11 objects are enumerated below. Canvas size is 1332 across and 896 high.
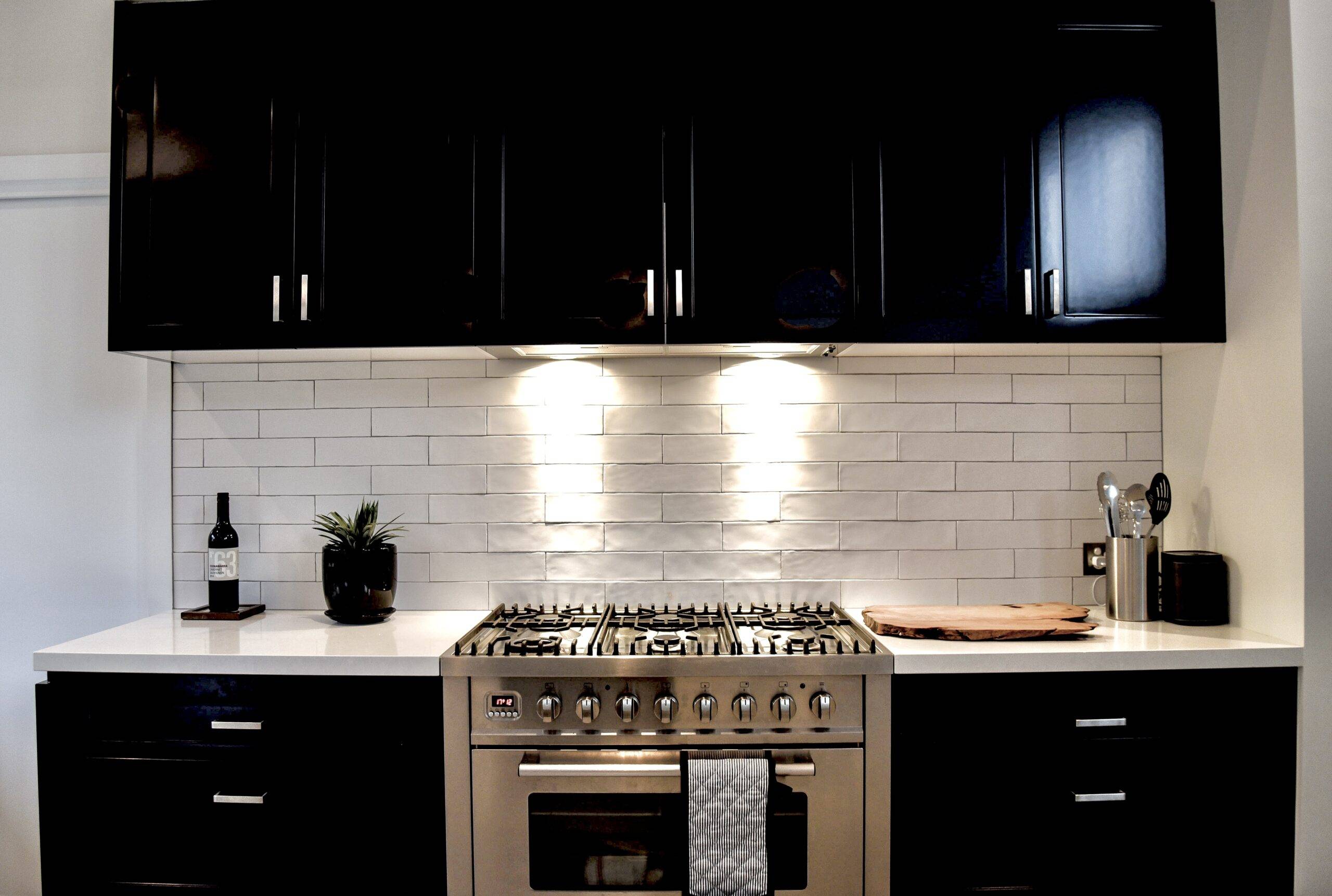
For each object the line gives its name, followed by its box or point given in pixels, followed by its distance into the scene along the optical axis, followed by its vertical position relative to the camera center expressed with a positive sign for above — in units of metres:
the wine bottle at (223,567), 2.34 -0.29
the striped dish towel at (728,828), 1.76 -0.80
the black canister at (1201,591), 2.13 -0.33
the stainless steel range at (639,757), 1.84 -0.67
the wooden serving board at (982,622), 1.99 -0.41
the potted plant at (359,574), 2.21 -0.30
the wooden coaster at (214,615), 2.31 -0.43
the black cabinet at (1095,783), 1.88 -0.75
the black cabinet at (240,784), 1.87 -0.75
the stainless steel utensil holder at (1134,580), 2.21 -0.32
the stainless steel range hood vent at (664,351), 2.19 +0.33
